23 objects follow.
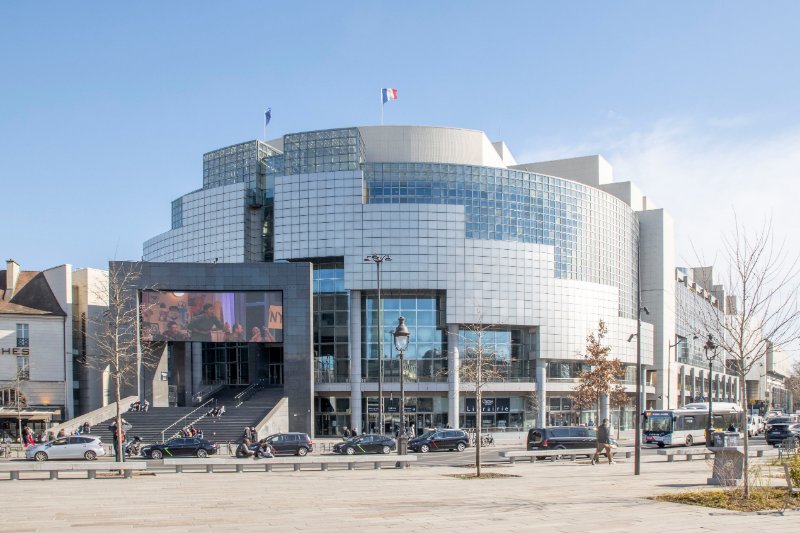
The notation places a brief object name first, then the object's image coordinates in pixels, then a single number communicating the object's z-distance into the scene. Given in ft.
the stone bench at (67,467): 93.09
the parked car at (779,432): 174.81
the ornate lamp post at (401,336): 119.03
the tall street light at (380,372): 172.91
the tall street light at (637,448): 102.42
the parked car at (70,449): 146.00
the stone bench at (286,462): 108.68
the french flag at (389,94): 263.29
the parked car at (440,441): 172.65
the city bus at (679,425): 188.65
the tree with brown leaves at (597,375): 217.56
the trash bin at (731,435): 134.00
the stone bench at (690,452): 131.85
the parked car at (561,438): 152.56
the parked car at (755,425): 225.15
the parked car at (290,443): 158.20
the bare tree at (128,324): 204.64
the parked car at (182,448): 149.59
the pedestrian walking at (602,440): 120.98
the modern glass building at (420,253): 242.37
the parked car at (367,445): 161.58
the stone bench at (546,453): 130.82
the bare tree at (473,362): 237.86
